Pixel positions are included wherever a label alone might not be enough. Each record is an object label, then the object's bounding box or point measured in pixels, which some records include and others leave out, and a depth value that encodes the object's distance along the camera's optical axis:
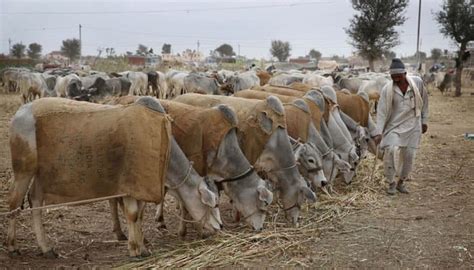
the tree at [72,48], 72.94
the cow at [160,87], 26.50
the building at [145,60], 48.50
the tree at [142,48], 75.16
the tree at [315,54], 103.20
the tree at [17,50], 66.76
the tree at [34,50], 74.50
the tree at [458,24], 28.89
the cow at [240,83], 20.47
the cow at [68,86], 20.09
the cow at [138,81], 25.45
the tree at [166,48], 81.78
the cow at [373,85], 18.82
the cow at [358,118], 9.27
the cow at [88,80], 21.54
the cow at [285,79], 20.19
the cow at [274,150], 6.54
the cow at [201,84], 22.02
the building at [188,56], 57.79
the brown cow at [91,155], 5.05
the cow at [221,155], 5.98
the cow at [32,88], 22.25
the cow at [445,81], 32.08
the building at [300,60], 71.25
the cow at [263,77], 20.77
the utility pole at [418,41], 34.50
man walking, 7.99
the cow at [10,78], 27.78
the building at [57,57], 68.25
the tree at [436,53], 73.31
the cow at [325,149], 7.71
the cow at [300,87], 10.53
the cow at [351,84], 20.59
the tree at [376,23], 31.66
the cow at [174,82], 25.40
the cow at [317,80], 21.12
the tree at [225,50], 82.00
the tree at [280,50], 78.25
